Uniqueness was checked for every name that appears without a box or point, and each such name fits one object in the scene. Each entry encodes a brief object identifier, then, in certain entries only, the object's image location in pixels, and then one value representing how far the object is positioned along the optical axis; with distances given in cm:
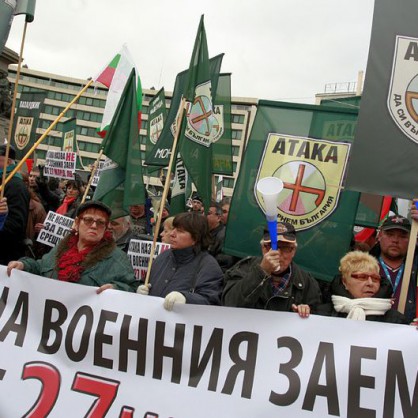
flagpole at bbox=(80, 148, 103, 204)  579
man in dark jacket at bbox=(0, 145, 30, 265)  439
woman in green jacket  330
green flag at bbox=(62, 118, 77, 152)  1108
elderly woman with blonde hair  284
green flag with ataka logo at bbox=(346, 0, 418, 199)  315
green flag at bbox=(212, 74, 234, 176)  593
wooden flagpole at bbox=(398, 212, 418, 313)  288
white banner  255
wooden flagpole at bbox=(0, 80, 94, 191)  419
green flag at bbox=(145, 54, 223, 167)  673
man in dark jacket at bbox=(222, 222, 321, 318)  281
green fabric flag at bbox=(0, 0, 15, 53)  392
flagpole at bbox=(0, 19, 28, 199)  376
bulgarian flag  740
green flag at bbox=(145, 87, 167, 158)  972
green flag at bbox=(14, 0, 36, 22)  403
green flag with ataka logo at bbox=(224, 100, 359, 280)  408
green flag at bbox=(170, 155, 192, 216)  546
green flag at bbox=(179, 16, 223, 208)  446
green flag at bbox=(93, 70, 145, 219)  482
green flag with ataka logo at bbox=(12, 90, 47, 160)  1057
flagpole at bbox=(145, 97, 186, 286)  366
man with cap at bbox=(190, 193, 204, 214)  713
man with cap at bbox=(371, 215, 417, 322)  372
